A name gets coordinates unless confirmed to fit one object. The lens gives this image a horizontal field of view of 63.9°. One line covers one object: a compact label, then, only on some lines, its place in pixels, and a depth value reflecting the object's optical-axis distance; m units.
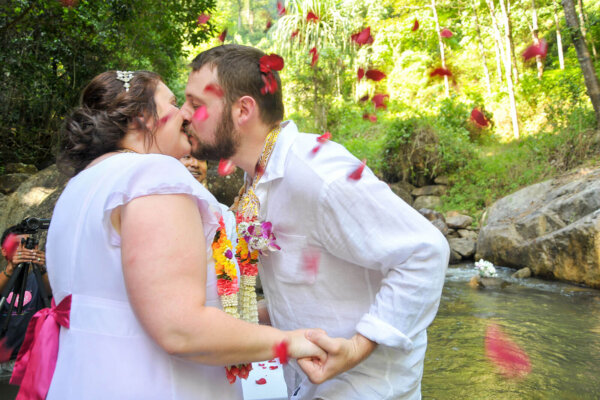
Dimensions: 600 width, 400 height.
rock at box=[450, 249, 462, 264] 10.07
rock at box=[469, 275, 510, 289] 7.83
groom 1.44
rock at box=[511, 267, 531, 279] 8.23
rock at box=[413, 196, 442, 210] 13.45
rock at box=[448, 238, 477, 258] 10.21
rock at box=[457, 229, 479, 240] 11.30
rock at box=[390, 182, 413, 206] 13.34
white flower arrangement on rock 8.12
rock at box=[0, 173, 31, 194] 8.30
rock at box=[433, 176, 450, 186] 14.16
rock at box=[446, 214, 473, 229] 11.71
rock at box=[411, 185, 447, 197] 14.02
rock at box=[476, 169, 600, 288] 7.27
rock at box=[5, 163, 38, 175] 9.43
